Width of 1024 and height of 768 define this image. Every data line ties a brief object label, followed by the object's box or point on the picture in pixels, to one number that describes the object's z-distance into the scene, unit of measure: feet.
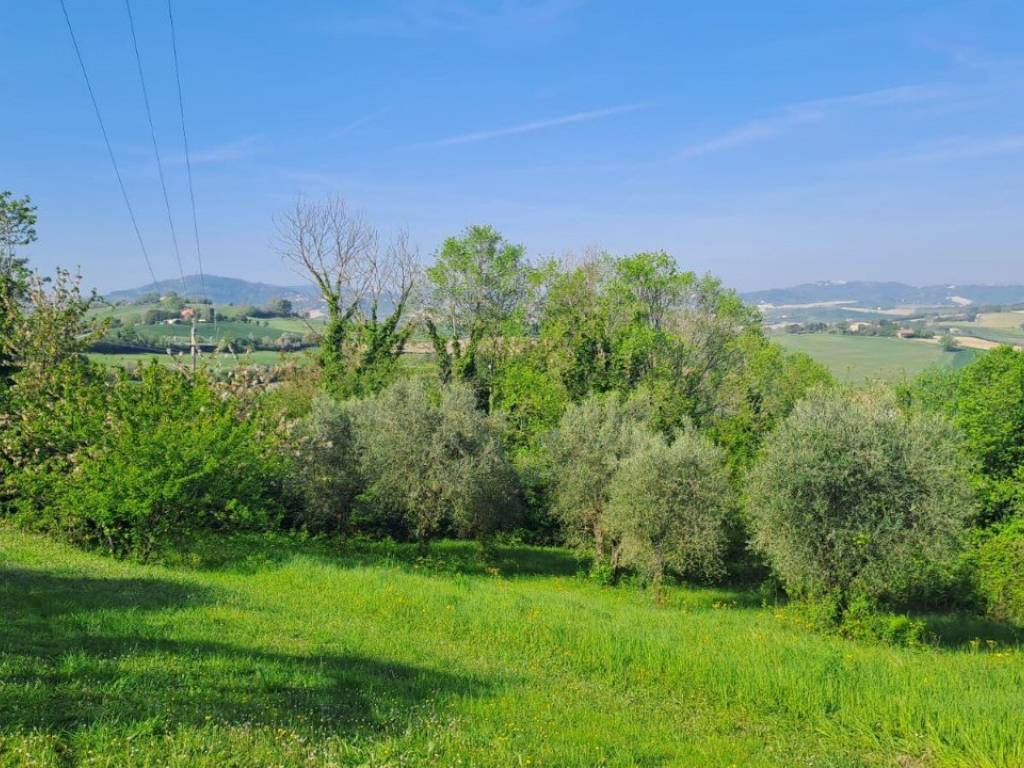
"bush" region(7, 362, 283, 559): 62.49
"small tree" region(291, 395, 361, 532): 95.66
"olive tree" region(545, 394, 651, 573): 95.14
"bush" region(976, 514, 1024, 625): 84.33
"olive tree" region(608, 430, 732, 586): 80.07
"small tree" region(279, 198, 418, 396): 158.30
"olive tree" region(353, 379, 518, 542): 88.38
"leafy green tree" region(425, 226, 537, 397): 168.25
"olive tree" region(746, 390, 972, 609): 63.16
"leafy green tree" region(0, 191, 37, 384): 88.02
